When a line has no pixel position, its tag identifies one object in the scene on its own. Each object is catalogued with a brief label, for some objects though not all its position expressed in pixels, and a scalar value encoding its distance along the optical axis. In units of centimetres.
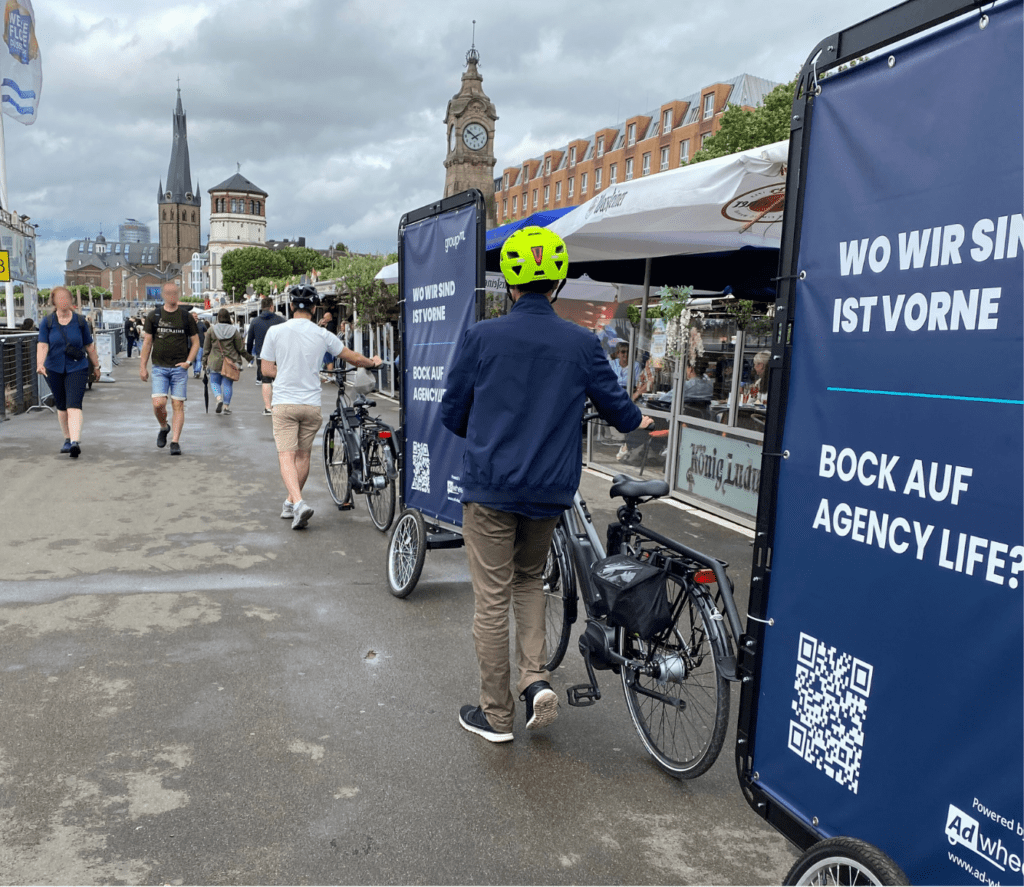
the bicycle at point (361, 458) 683
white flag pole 2129
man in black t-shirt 1012
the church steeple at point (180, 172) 18550
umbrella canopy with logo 537
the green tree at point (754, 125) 2850
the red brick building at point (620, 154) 6631
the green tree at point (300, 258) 12069
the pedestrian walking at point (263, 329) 1291
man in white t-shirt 684
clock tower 7256
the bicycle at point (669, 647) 307
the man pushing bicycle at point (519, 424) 326
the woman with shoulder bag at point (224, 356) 1495
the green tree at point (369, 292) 2289
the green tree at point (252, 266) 12212
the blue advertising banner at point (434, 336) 527
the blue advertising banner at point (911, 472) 174
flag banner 1894
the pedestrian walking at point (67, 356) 983
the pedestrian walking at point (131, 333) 3879
